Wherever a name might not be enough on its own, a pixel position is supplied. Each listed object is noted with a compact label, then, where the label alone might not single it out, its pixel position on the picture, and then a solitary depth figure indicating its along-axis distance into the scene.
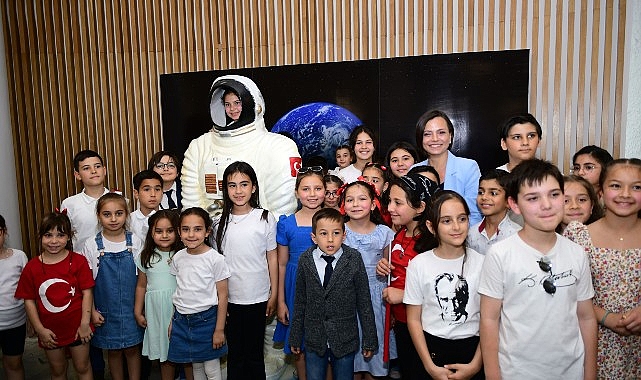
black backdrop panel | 3.90
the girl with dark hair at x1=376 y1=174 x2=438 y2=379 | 2.34
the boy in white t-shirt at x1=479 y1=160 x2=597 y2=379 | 1.84
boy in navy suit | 2.41
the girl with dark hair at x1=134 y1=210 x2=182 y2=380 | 2.83
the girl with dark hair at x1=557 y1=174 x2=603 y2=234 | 2.44
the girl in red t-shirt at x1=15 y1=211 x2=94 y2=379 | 2.77
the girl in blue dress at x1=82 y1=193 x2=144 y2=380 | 2.89
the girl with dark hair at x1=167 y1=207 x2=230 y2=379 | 2.68
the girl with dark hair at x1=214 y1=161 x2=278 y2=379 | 2.84
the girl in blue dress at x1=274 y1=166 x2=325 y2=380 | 2.83
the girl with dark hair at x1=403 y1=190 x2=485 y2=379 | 2.06
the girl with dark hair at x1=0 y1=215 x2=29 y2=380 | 2.92
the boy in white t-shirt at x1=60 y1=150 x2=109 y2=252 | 3.33
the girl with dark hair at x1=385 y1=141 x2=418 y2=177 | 3.39
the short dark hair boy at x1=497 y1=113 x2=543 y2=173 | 2.82
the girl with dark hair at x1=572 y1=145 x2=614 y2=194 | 2.92
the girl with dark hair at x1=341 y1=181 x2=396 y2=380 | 2.62
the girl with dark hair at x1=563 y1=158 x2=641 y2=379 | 1.98
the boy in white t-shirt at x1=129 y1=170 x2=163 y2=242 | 3.26
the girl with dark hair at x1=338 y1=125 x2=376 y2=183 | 3.61
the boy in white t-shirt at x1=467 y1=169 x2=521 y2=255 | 2.49
